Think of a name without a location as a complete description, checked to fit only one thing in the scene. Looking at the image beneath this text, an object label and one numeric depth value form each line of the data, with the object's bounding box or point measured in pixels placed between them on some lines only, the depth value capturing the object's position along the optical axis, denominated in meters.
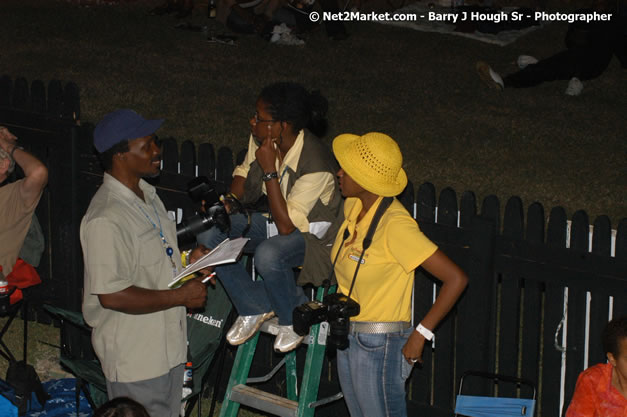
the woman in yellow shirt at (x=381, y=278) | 9.59
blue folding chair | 10.97
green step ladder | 11.12
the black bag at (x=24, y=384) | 13.86
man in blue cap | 9.40
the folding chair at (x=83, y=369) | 12.45
